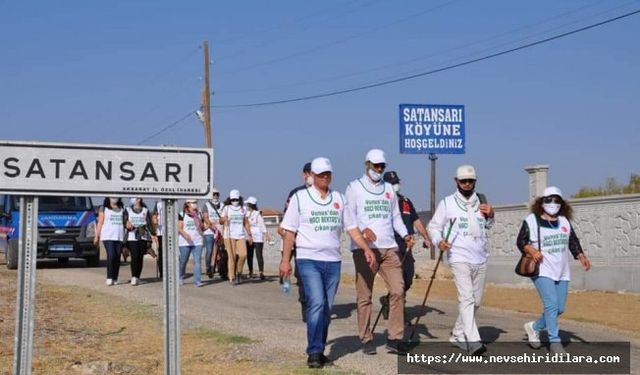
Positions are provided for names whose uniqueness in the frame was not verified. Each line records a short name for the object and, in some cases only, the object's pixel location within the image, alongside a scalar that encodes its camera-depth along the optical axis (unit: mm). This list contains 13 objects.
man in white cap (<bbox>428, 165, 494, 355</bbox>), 9297
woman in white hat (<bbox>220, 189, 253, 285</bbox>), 18344
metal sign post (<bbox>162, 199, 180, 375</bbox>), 5750
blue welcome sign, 24938
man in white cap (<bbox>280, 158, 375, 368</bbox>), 8516
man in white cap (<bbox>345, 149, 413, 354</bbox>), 9289
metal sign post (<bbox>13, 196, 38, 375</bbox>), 5523
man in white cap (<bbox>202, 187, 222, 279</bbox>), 19109
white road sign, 5688
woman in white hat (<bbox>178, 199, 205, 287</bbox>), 17688
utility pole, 38062
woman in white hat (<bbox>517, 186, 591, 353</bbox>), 9578
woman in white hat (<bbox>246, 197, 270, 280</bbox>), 19875
